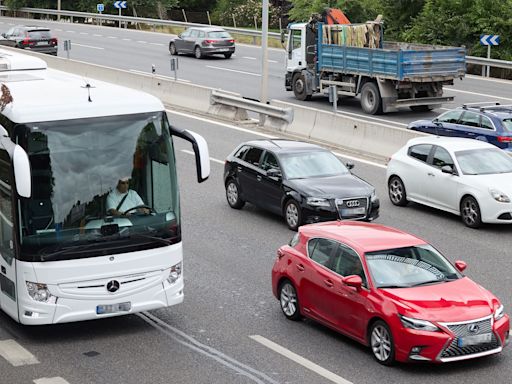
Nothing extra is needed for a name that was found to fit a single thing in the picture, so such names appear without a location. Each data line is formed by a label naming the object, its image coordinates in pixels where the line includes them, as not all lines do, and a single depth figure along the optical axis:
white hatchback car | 19.52
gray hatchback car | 50.69
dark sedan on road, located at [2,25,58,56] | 52.00
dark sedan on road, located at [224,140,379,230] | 19.16
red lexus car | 12.10
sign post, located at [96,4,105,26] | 75.09
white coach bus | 12.88
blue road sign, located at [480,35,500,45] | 45.00
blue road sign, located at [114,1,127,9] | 74.71
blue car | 25.16
